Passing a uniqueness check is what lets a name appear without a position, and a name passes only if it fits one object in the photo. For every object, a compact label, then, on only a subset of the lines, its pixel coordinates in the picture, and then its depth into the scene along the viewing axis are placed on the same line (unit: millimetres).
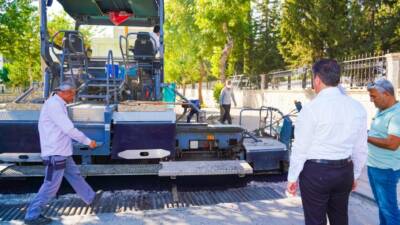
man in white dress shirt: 2672
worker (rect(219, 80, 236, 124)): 12266
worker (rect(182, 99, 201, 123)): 6059
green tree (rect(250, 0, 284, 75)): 26656
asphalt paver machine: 4969
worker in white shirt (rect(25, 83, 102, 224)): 3984
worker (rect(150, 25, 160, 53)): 6613
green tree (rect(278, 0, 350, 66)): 17578
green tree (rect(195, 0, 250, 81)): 19391
